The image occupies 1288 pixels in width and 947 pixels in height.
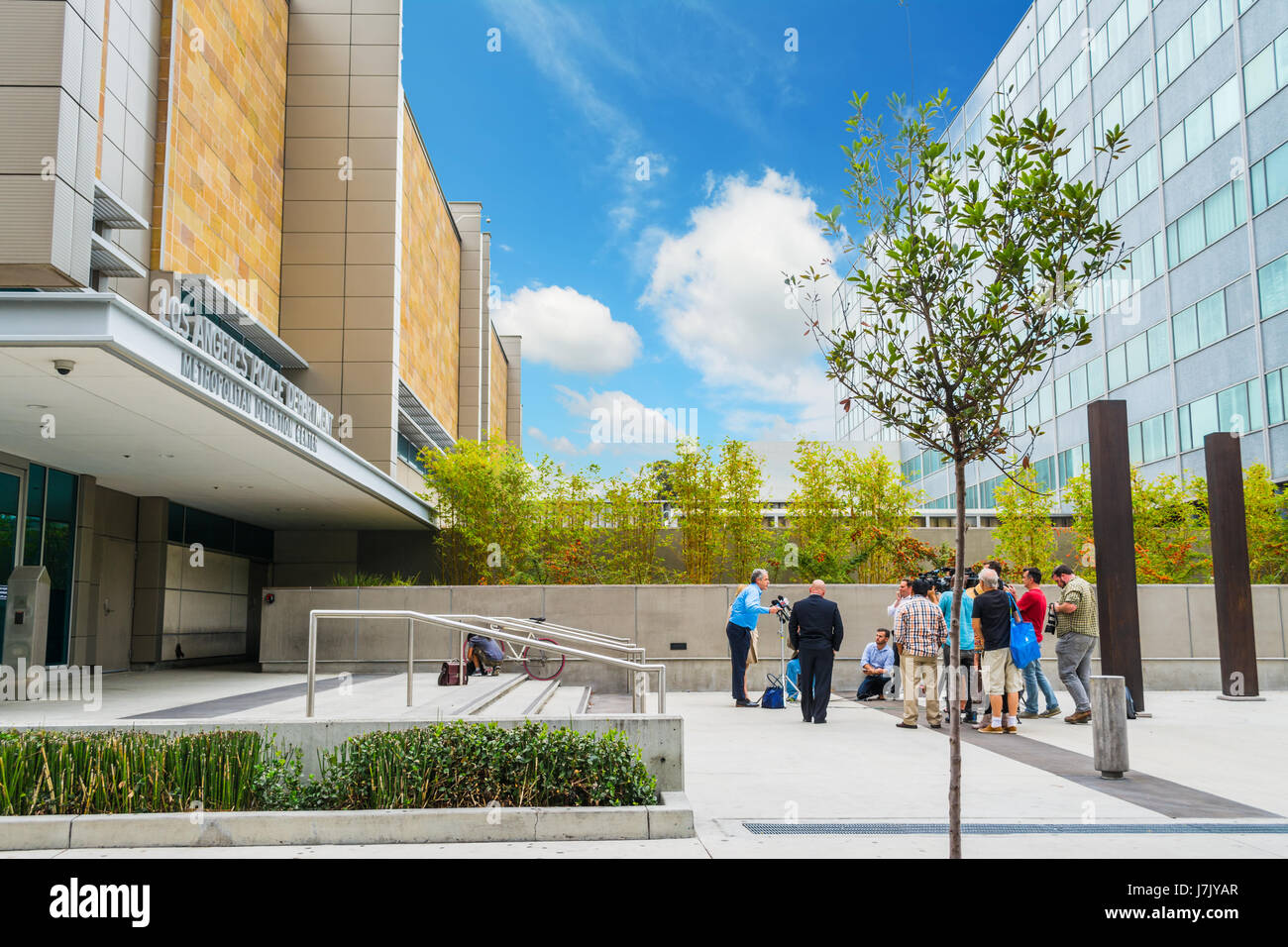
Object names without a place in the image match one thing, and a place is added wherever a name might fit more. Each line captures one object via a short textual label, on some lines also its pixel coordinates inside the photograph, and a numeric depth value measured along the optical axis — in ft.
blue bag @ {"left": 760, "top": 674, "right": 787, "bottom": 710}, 43.68
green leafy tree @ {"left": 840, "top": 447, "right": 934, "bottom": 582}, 68.80
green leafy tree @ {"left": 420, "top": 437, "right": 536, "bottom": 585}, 70.79
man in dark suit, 37.96
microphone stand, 47.24
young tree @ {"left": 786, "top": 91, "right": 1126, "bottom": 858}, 15.30
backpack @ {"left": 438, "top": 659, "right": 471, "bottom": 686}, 38.32
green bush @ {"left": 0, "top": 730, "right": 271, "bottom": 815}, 19.56
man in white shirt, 38.01
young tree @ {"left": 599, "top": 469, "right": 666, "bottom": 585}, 67.15
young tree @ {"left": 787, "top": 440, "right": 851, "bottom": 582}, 67.10
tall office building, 93.04
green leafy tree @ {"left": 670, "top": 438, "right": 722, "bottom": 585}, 65.31
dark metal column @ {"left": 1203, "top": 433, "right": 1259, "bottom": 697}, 47.39
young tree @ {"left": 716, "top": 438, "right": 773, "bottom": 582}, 65.92
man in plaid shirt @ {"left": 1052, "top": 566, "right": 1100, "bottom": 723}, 36.83
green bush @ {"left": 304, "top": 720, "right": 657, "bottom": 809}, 20.45
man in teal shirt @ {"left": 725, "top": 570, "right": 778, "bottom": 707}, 43.06
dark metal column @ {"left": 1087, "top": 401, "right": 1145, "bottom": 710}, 39.70
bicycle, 49.06
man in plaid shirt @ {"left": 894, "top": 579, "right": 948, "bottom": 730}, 36.04
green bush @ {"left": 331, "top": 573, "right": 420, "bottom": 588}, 61.76
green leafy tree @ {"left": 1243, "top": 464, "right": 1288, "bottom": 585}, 70.79
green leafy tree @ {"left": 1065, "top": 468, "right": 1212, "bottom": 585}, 70.90
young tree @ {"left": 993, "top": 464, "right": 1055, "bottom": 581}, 79.46
